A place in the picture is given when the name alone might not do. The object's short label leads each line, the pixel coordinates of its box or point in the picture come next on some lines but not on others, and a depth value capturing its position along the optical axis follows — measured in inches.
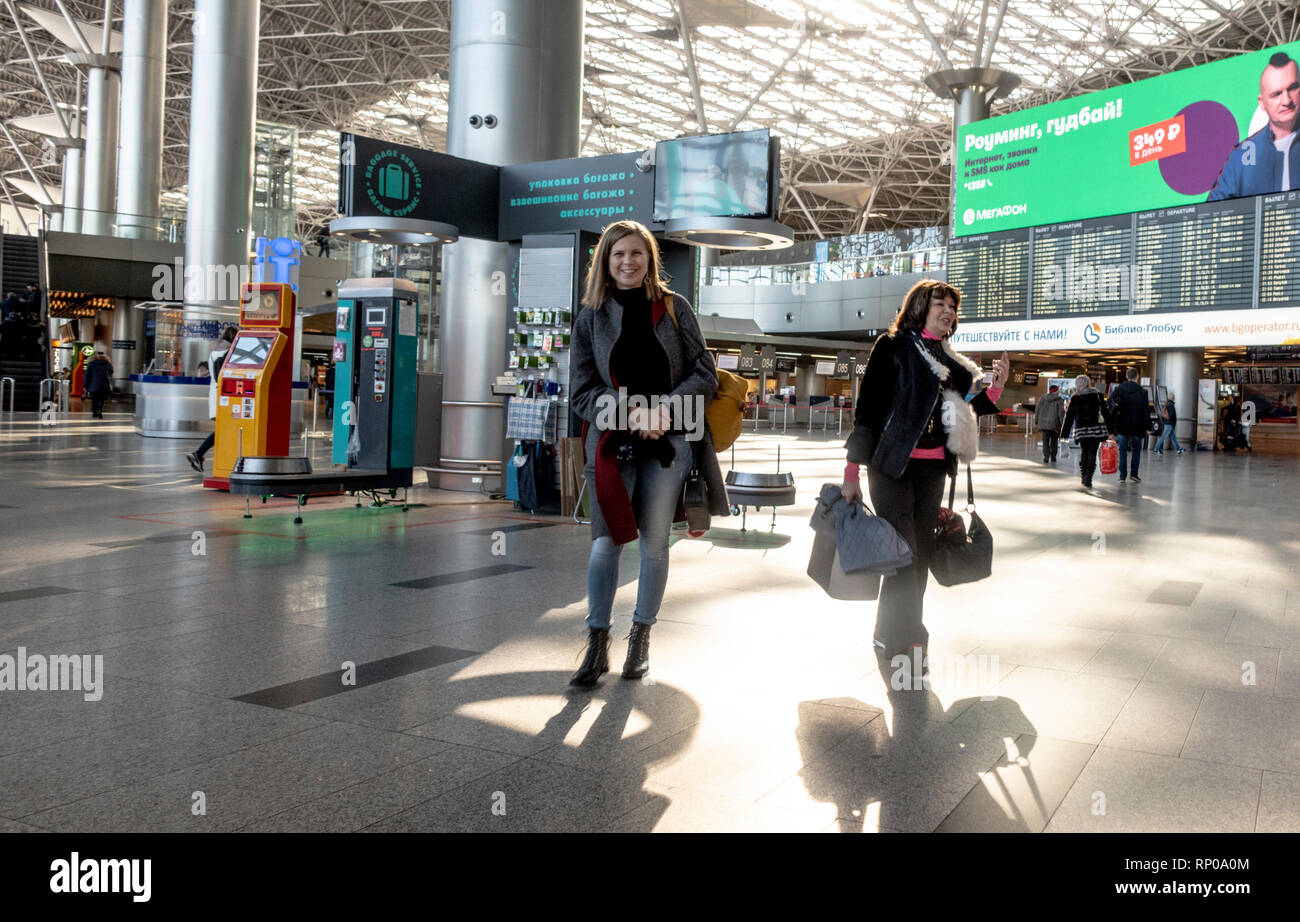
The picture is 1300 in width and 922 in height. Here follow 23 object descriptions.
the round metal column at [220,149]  907.4
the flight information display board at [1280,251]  713.0
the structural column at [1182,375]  957.8
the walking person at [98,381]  1074.7
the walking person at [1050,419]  812.6
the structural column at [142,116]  1212.5
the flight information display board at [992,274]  882.1
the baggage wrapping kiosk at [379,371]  416.8
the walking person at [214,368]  472.2
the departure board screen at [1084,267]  815.7
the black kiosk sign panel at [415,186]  386.6
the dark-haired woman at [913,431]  170.1
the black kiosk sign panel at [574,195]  384.5
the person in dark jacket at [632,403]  154.4
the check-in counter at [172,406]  857.5
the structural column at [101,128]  1481.3
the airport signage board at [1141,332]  725.9
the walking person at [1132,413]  601.6
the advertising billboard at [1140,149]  730.2
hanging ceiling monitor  359.6
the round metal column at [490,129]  454.0
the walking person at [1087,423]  557.0
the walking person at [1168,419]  954.7
